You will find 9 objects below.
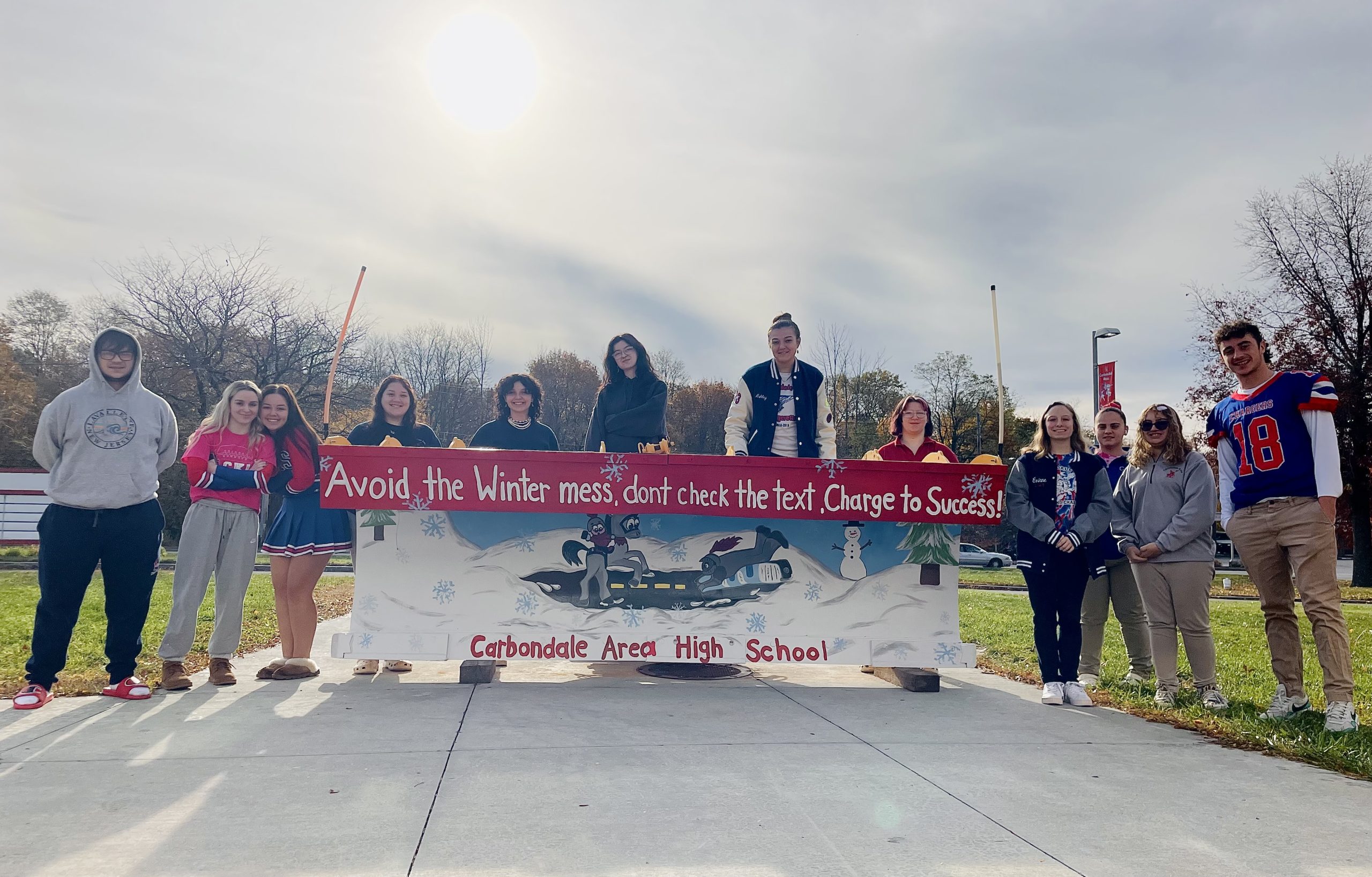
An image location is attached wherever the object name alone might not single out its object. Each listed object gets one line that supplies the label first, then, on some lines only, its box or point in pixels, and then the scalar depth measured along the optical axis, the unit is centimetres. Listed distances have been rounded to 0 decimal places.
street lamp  1731
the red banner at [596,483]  445
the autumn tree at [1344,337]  2048
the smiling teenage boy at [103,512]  421
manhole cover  534
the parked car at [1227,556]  4144
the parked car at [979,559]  3409
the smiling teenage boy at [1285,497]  407
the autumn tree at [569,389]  3956
